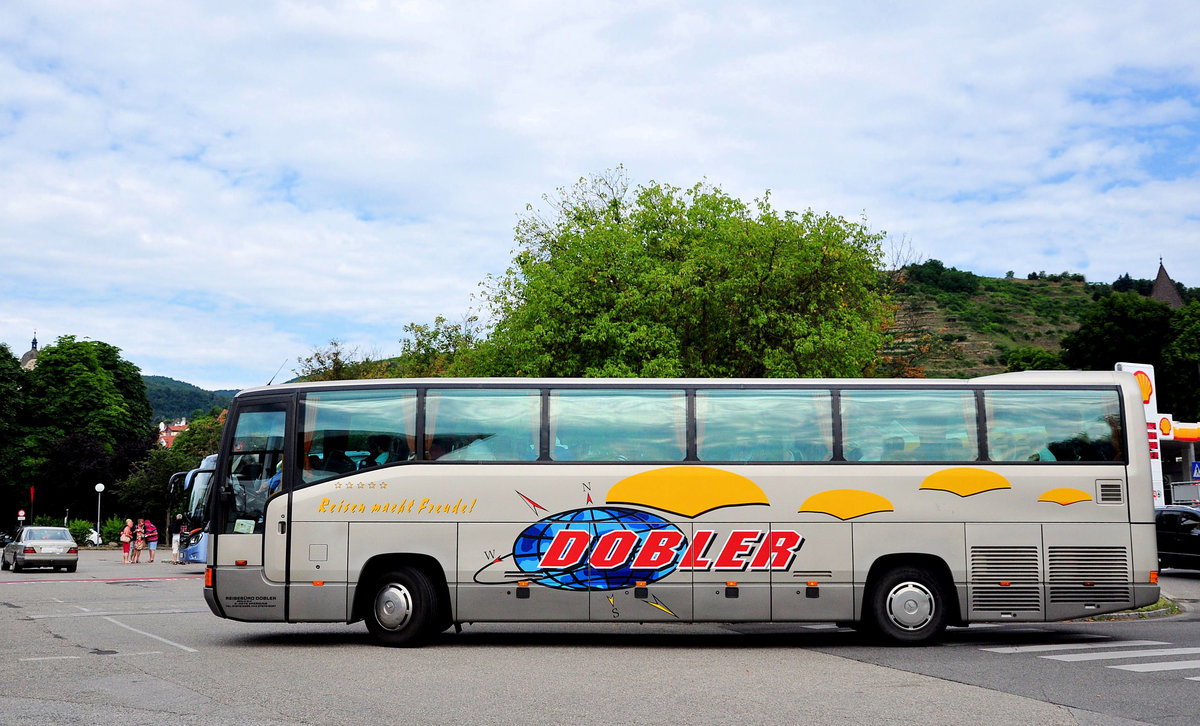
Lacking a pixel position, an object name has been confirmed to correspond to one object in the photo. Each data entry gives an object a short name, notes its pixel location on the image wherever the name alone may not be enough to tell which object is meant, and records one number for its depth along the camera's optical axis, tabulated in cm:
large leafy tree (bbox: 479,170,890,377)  2781
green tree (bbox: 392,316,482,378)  4700
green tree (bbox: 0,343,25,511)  7119
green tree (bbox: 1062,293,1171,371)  6800
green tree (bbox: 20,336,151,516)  7262
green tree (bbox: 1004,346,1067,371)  7306
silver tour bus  1297
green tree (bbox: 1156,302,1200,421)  6481
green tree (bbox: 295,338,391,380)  5056
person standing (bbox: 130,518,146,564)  4053
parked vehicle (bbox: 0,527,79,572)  3369
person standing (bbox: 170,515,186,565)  4168
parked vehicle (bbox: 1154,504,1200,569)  2380
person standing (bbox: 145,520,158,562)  4116
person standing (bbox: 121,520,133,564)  4039
